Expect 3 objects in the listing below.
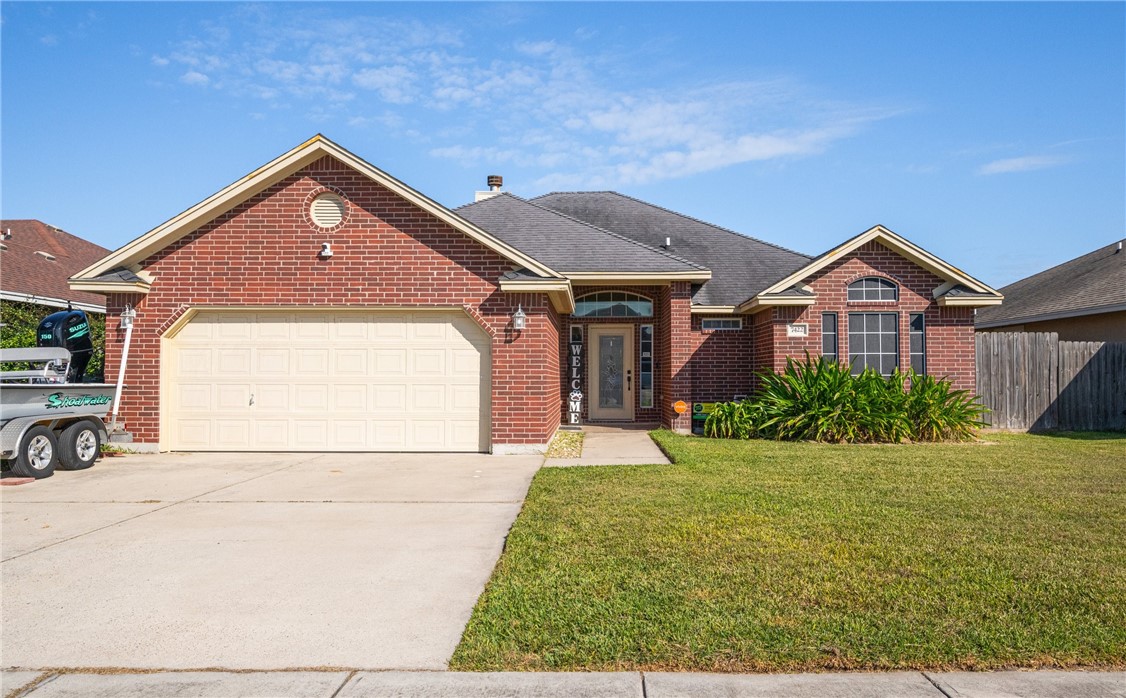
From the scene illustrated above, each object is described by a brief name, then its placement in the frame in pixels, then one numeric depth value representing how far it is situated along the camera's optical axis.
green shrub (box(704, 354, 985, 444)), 12.89
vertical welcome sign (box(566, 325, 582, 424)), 17.09
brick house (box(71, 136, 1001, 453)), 11.73
